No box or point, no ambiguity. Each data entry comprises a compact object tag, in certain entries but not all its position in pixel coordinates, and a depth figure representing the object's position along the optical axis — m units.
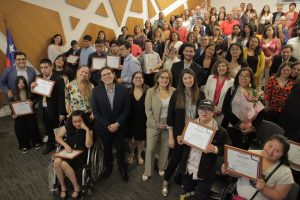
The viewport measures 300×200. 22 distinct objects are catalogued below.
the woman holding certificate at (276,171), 2.12
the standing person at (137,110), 3.71
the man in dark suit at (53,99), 4.09
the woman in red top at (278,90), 3.58
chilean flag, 5.88
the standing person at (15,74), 4.23
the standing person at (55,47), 6.51
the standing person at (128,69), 4.66
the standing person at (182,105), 2.99
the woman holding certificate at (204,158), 2.60
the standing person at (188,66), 4.09
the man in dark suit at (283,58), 4.71
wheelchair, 3.22
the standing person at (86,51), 5.92
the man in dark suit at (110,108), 3.37
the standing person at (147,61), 5.11
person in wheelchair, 3.22
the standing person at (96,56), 5.19
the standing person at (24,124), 4.17
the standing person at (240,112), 3.16
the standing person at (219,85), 3.59
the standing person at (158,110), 3.31
